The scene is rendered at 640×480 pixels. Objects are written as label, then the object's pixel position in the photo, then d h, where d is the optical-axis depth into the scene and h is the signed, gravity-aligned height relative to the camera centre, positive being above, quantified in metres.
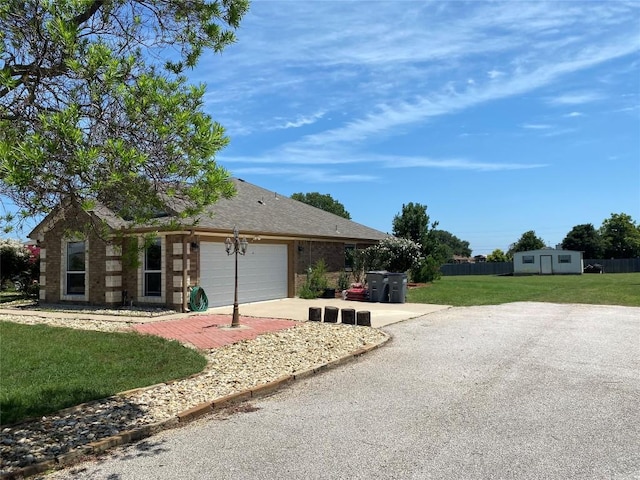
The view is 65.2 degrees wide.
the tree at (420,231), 27.88 +1.69
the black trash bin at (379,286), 18.98 -0.97
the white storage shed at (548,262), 52.03 -0.15
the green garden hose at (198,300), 15.11 -1.20
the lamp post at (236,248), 11.97 +0.33
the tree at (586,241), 70.75 +2.87
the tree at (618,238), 68.06 +3.09
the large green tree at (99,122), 3.83 +1.21
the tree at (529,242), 76.38 +2.86
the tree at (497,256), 75.63 +0.70
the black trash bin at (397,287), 18.64 -0.99
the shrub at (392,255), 24.55 +0.28
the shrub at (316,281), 20.61 -0.85
